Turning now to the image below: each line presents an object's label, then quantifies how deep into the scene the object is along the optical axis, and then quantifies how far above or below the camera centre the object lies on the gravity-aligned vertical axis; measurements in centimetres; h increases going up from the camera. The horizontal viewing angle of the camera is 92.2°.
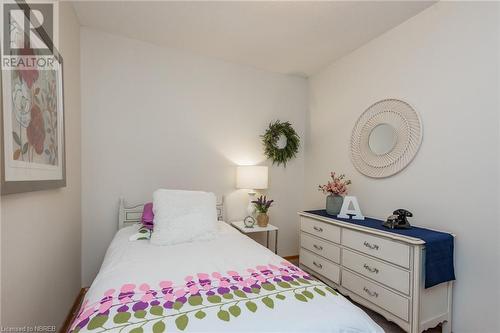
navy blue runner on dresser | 163 -64
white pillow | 190 -47
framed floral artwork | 103 +16
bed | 94 -64
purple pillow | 226 -53
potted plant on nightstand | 290 -59
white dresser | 166 -89
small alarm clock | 281 -71
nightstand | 273 -77
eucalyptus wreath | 324 +28
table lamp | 288 -19
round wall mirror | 214 +25
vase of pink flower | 254 -36
